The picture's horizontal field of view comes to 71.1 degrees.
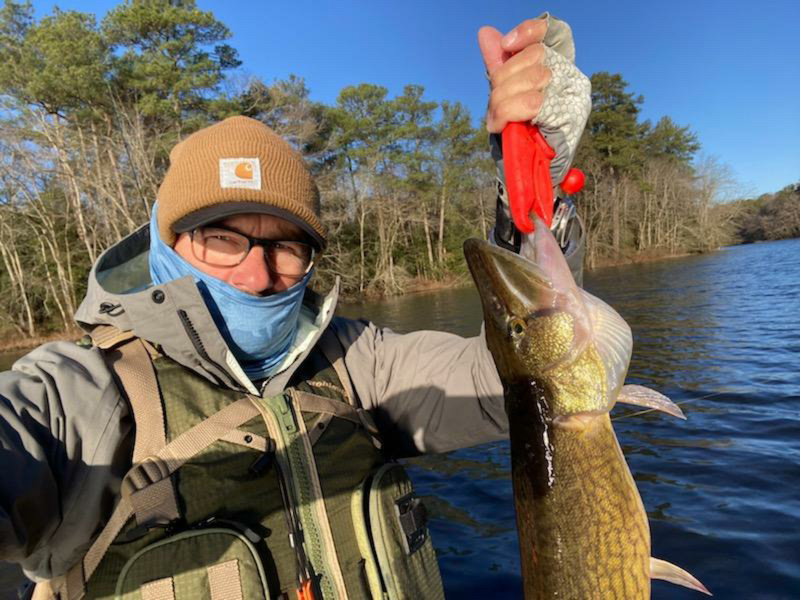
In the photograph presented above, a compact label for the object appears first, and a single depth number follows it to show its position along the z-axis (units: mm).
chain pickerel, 573
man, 494
